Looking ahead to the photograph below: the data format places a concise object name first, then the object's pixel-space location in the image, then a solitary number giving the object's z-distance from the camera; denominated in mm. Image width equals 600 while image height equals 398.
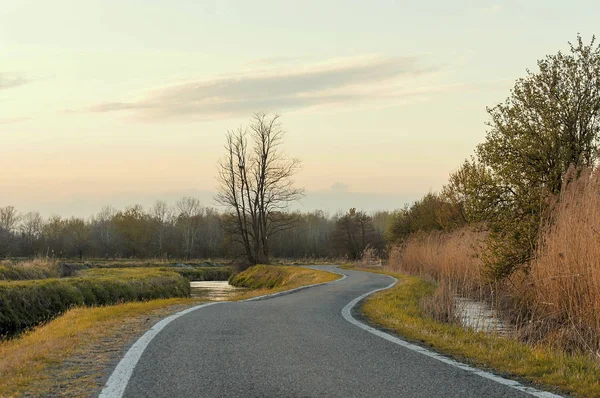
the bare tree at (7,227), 82906
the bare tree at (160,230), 103500
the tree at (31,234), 91875
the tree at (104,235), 101312
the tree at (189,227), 102938
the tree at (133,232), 102062
